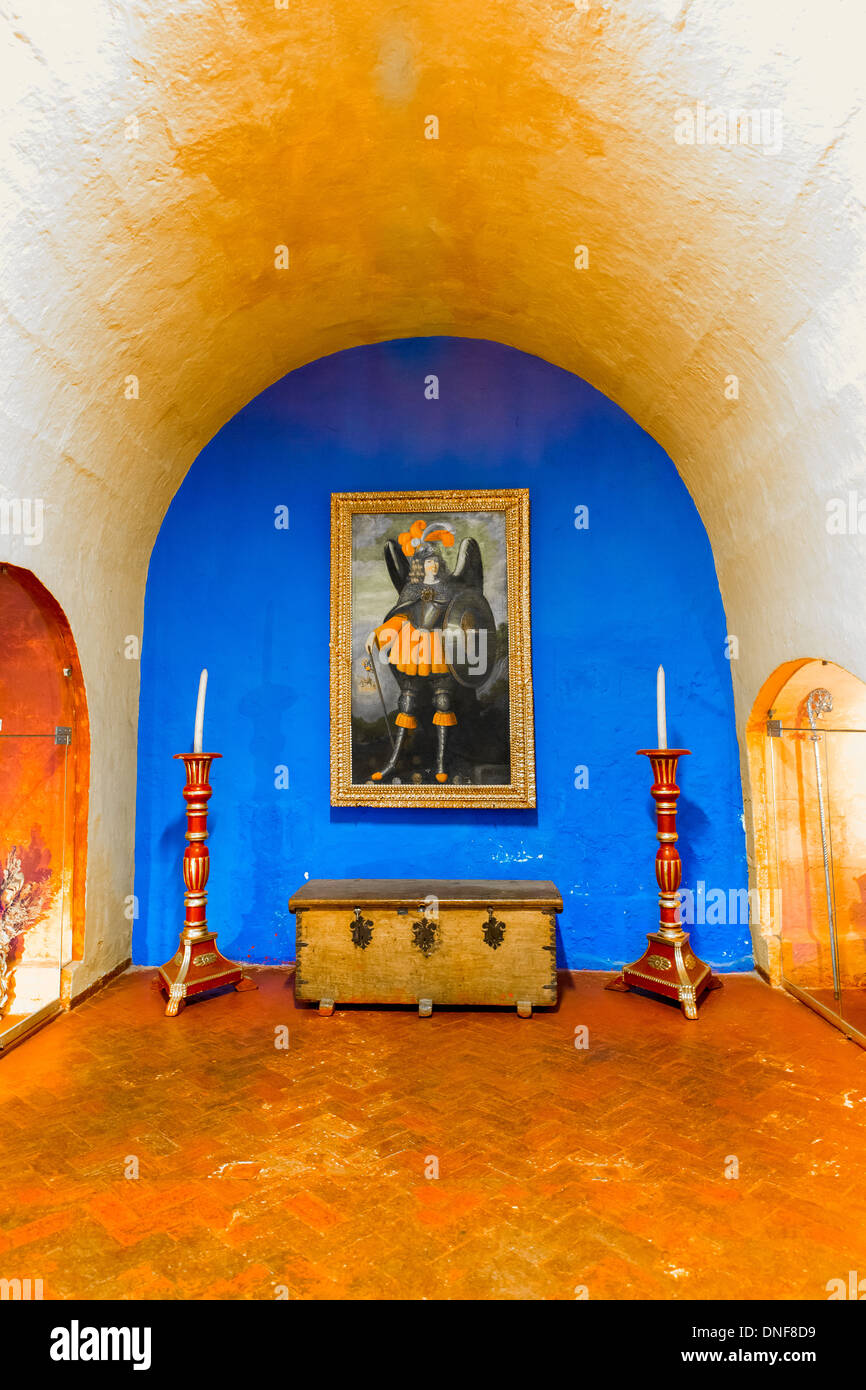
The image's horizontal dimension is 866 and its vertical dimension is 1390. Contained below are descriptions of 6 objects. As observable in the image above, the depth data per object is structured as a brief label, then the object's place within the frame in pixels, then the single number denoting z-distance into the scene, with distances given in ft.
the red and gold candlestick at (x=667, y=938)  12.99
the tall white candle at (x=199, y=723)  13.51
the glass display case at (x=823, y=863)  12.55
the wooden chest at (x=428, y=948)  12.67
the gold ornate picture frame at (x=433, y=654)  15.08
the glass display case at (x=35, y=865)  12.98
